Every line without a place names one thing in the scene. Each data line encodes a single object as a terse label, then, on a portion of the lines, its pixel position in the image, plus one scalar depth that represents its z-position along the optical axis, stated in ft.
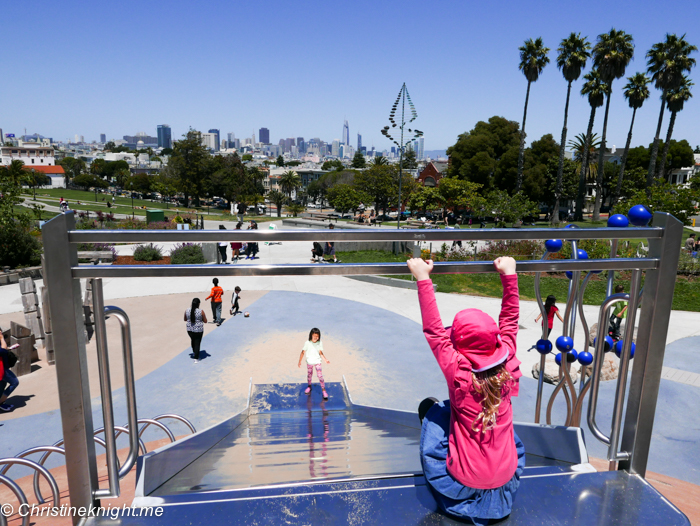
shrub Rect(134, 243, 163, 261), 66.81
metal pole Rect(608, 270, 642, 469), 8.63
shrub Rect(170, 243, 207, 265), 62.95
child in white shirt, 25.86
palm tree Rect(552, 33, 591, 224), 141.49
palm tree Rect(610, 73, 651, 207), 149.48
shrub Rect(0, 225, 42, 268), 59.16
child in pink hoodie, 7.47
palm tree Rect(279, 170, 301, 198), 306.14
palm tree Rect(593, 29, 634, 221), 135.03
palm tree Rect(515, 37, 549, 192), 146.41
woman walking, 31.40
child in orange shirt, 38.33
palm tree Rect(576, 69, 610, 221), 147.95
